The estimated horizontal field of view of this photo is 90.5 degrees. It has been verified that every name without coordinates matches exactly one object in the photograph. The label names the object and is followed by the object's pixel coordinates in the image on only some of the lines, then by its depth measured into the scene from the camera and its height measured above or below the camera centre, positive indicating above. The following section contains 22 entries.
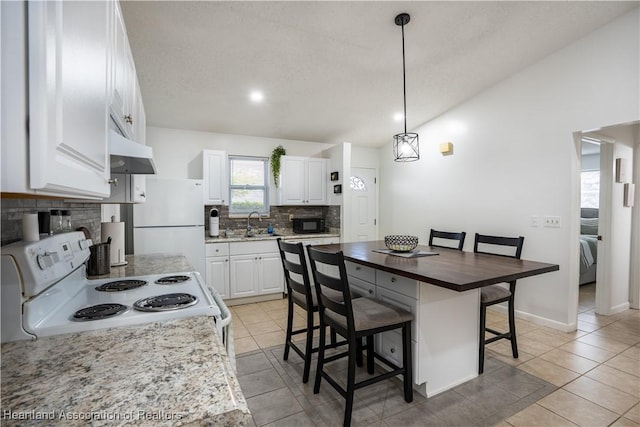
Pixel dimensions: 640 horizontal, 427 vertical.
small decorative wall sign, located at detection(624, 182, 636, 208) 3.73 +0.21
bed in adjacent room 4.53 -0.62
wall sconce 4.27 +0.84
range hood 1.12 +0.23
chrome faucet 4.59 -0.21
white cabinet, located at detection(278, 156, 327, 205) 4.75 +0.45
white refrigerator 3.63 -0.12
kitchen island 1.99 -0.65
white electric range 0.96 -0.38
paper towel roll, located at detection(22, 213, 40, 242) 1.09 -0.06
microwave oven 4.76 -0.23
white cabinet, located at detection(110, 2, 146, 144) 1.21 +0.58
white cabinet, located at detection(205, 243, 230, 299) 3.99 -0.72
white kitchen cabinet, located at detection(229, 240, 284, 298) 4.12 -0.79
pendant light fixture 2.61 +0.66
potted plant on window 4.79 +0.75
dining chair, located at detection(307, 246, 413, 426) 1.84 -0.69
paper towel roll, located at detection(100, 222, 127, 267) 2.29 -0.22
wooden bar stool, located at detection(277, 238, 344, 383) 2.30 -0.69
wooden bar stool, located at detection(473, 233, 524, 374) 2.38 -0.69
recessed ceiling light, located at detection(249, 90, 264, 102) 3.58 +1.31
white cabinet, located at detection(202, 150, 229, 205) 4.19 +0.44
